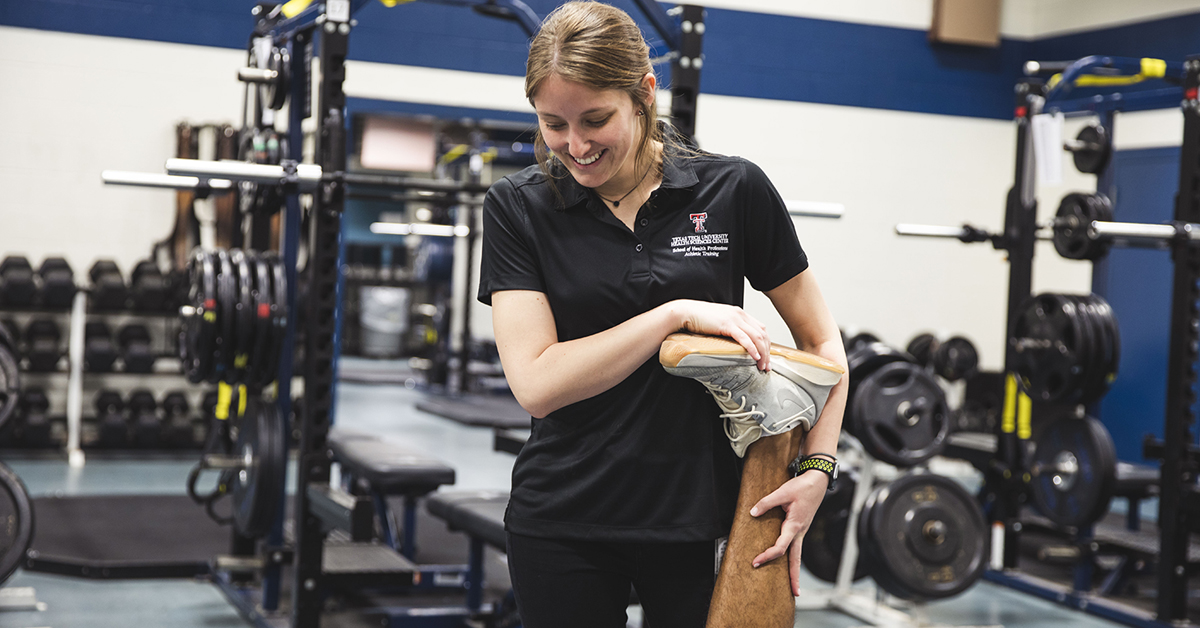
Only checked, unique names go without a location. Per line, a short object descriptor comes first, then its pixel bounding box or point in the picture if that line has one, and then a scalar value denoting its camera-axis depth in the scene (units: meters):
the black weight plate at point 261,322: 4.03
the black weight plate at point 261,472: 4.01
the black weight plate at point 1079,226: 4.75
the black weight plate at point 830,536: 4.38
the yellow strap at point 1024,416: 5.03
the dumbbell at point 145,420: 7.15
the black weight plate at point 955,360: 7.04
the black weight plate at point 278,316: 4.05
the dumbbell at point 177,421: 7.25
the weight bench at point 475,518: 3.56
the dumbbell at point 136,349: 7.07
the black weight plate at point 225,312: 4.00
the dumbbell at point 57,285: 6.79
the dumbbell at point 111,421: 7.02
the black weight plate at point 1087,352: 4.67
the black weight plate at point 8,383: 3.90
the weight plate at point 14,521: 3.80
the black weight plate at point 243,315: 4.02
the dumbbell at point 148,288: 7.10
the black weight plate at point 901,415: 4.08
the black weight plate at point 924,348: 7.70
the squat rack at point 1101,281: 4.50
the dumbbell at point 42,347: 6.88
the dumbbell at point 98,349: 6.95
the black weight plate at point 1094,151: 5.04
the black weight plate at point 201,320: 4.00
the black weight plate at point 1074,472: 4.58
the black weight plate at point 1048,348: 4.71
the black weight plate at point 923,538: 4.08
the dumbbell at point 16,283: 6.76
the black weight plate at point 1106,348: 4.69
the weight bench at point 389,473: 4.14
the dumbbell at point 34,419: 6.86
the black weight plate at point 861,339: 6.27
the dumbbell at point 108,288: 7.02
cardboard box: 9.30
